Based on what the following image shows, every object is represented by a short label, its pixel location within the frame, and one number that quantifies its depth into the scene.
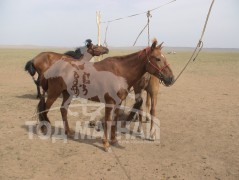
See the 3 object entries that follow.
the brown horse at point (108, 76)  5.76
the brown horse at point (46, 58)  10.42
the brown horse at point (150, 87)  6.94
